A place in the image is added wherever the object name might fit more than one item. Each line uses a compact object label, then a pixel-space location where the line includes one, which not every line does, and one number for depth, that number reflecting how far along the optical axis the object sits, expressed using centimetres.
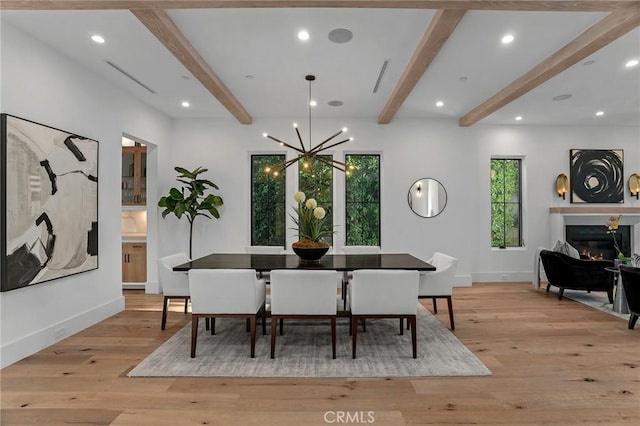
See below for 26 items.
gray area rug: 286
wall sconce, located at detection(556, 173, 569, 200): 649
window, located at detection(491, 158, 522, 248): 670
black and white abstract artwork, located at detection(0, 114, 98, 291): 299
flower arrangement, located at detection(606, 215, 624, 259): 455
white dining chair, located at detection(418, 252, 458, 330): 380
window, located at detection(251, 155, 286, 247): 642
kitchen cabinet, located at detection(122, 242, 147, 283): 587
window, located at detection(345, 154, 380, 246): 642
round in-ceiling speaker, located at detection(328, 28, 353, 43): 321
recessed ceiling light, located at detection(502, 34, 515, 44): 329
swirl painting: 657
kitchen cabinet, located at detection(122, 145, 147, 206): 593
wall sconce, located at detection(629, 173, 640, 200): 659
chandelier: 410
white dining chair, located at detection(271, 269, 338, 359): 306
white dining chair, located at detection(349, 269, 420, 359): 307
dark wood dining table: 344
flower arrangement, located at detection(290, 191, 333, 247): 380
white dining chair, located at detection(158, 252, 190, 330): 386
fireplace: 652
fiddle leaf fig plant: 557
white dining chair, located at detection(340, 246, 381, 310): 489
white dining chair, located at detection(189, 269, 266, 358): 308
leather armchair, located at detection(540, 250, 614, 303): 484
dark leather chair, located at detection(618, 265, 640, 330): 372
